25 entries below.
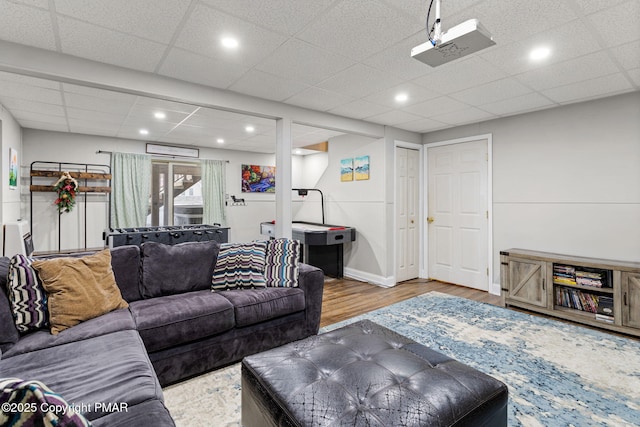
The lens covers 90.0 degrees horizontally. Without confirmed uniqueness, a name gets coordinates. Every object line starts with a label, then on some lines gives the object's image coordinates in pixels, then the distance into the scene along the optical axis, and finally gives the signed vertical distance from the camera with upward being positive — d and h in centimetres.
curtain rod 527 +104
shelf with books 293 -76
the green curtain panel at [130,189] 537 +43
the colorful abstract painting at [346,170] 518 +72
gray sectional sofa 125 -68
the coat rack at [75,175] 476 +60
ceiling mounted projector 145 +82
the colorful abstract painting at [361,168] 488 +71
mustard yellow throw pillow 185 -47
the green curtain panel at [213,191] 627 +46
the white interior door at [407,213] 483 +1
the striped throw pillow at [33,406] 55 -35
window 599 +39
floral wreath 480 +35
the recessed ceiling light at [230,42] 219 +120
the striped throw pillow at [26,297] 177 -47
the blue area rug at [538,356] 184 -111
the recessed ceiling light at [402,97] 329 +123
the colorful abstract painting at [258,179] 674 +76
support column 355 +39
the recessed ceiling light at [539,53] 232 +119
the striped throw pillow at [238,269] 263 -46
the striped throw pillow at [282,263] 270 -43
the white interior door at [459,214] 443 -1
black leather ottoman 119 -73
